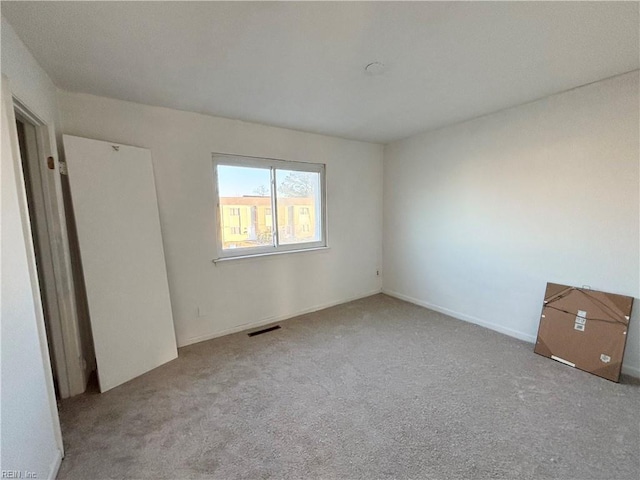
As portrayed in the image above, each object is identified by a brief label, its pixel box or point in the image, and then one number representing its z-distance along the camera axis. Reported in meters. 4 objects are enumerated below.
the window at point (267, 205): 2.95
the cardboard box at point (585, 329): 2.14
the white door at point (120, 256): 2.04
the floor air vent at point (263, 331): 2.99
